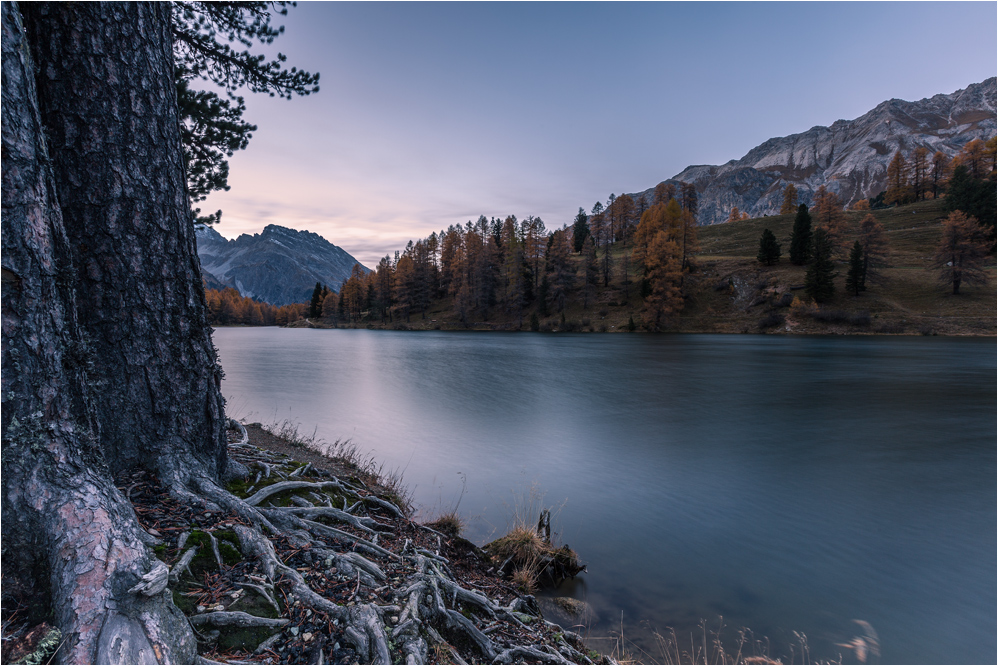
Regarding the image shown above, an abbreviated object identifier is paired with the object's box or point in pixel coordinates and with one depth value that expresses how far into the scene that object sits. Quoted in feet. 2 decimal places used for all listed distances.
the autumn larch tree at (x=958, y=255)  143.64
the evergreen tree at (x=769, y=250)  182.29
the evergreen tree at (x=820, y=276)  152.56
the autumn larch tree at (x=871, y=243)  156.15
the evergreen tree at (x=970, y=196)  189.57
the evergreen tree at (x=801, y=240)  176.35
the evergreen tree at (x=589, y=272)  193.57
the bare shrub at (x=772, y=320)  154.51
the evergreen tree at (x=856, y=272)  153.48
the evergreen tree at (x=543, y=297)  202.39
